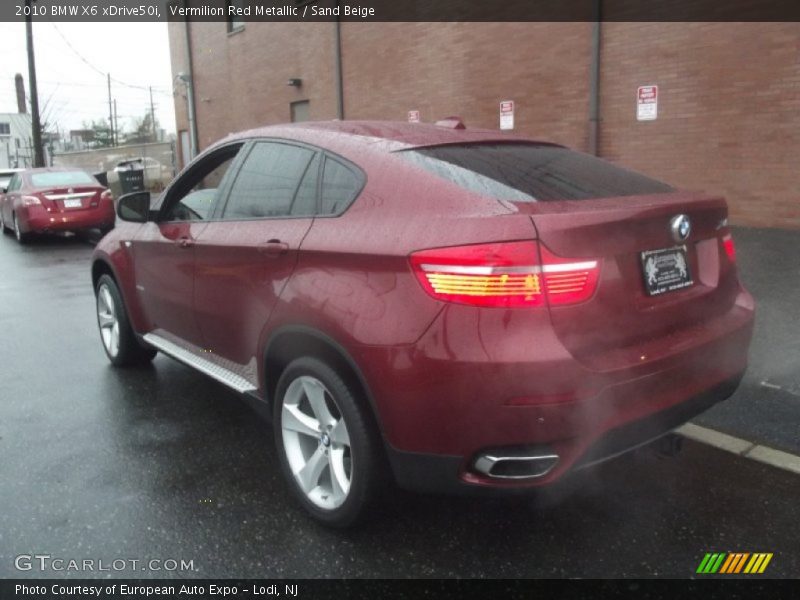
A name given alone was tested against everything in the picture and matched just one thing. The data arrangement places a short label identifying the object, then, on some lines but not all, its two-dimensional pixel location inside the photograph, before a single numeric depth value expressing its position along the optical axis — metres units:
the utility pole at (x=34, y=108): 22.98
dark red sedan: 13.16
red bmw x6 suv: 2.30
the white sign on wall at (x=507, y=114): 12.21
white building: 72.94
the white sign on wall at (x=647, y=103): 9.92
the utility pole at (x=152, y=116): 73.64
